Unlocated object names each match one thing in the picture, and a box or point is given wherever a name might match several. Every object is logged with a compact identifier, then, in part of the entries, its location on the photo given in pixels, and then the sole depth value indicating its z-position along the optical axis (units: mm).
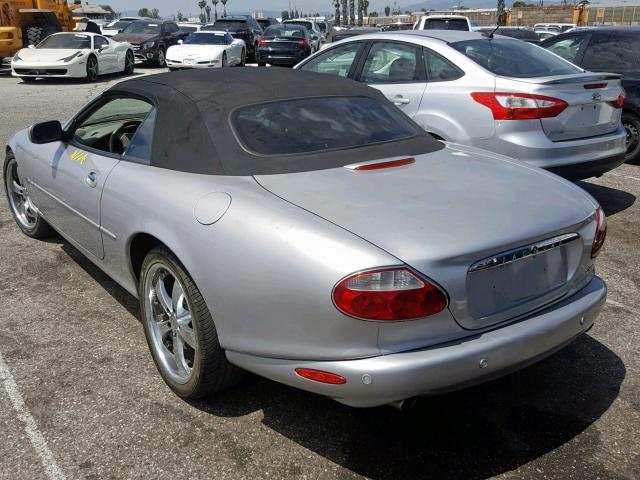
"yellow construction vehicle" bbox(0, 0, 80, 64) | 19422
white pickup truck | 16734
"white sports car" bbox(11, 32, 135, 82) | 16531
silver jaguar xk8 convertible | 2248
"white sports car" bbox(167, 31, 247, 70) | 19312
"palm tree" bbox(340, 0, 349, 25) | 78262
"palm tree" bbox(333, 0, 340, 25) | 89250
